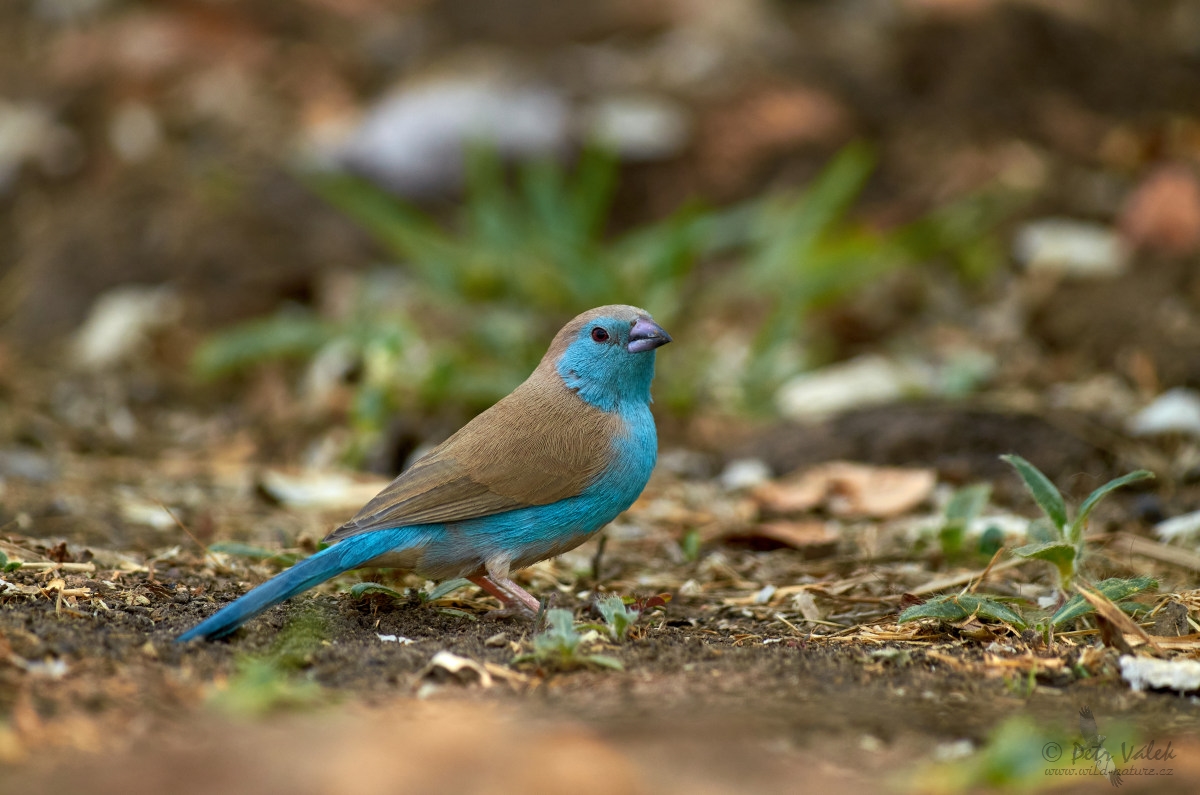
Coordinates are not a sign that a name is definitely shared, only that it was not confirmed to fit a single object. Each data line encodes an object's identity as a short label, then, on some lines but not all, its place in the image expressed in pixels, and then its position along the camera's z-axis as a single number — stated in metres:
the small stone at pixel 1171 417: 9.47
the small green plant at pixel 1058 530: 5.71
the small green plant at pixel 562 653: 5.29
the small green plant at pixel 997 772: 3.94
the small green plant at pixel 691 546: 7.86
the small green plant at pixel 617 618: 5.80
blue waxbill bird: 6.50
